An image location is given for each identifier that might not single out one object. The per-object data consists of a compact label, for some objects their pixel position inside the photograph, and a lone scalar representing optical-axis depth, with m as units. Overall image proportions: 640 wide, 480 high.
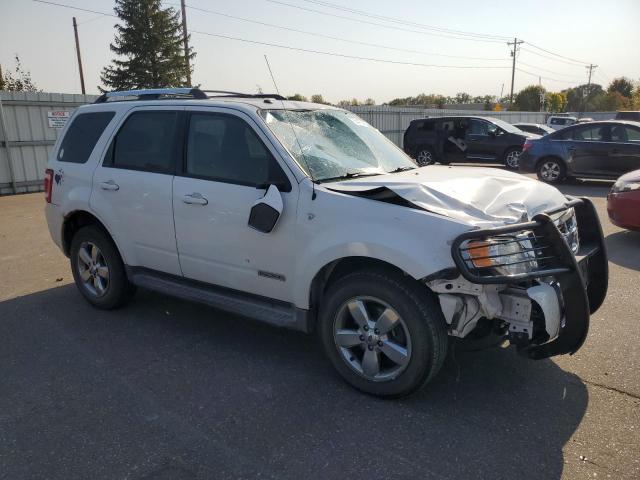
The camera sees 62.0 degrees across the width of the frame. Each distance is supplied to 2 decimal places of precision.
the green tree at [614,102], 69.50
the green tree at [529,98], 72.62
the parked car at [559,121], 30.36
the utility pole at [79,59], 36.84
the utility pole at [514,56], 70.44
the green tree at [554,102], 74.19
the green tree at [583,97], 83.62
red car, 6.91
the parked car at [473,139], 17.20
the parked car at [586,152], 12.19
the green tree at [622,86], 83.94
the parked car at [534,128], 21.72
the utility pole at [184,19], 29.86
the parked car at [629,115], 26.33
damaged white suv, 3.00
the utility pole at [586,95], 85.36
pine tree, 43.19
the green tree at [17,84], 36.16
